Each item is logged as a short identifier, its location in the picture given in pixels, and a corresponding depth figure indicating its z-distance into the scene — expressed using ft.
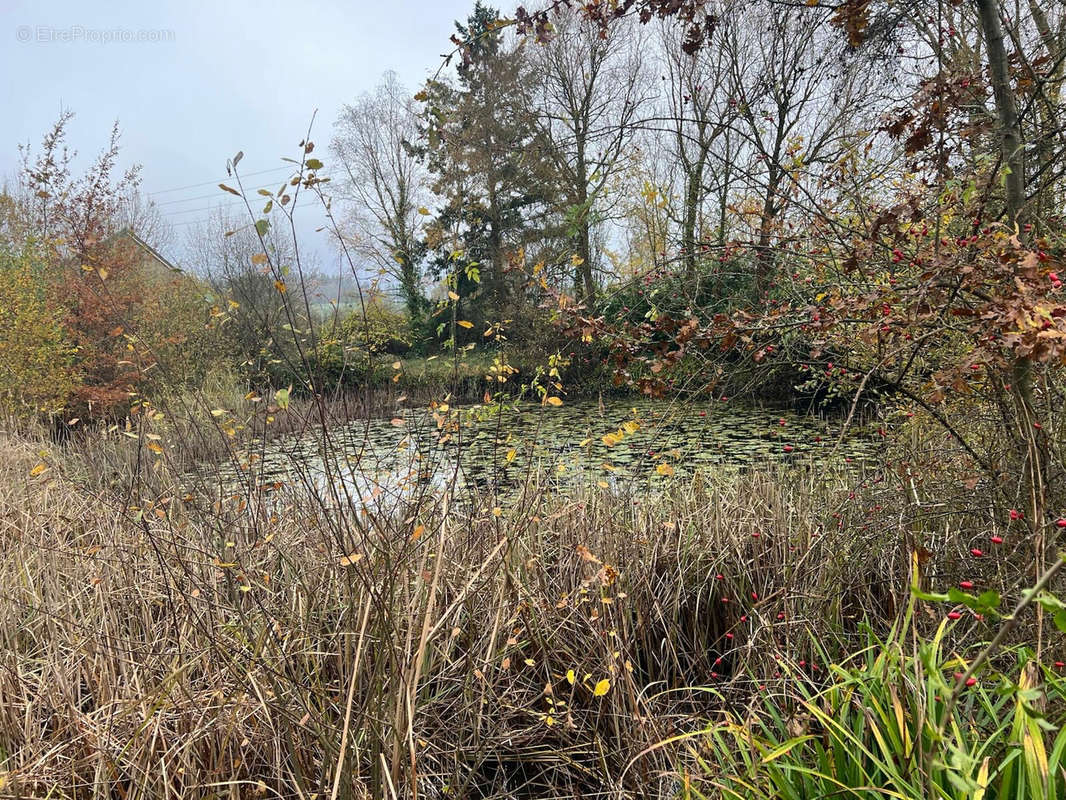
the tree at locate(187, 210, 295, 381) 38.70
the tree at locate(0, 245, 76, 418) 23.62
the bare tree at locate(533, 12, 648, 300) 37.63
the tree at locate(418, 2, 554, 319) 42.04
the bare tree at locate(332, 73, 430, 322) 60.29
